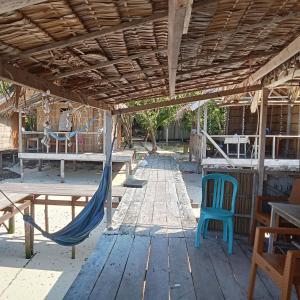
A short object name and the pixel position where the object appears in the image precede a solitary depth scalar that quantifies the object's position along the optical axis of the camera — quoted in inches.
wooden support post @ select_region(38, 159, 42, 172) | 485.8
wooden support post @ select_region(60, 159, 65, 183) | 398.6
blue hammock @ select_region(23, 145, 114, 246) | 155.5
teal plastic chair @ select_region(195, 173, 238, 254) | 131.6
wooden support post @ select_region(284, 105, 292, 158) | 413.7
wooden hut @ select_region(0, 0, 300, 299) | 61.4
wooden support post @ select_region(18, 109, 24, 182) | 415.4
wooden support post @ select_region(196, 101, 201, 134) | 417.5
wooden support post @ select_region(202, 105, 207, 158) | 350.2
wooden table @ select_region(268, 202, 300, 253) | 97.5
